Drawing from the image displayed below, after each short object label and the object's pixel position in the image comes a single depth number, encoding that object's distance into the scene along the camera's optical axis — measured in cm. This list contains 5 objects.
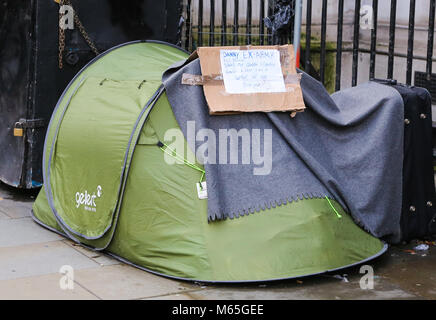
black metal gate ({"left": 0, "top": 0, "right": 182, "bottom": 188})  674
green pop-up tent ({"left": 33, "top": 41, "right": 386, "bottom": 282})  463
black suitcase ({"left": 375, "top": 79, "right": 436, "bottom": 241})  543
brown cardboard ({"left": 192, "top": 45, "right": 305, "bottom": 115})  491
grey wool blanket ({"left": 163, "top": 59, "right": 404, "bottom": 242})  483
